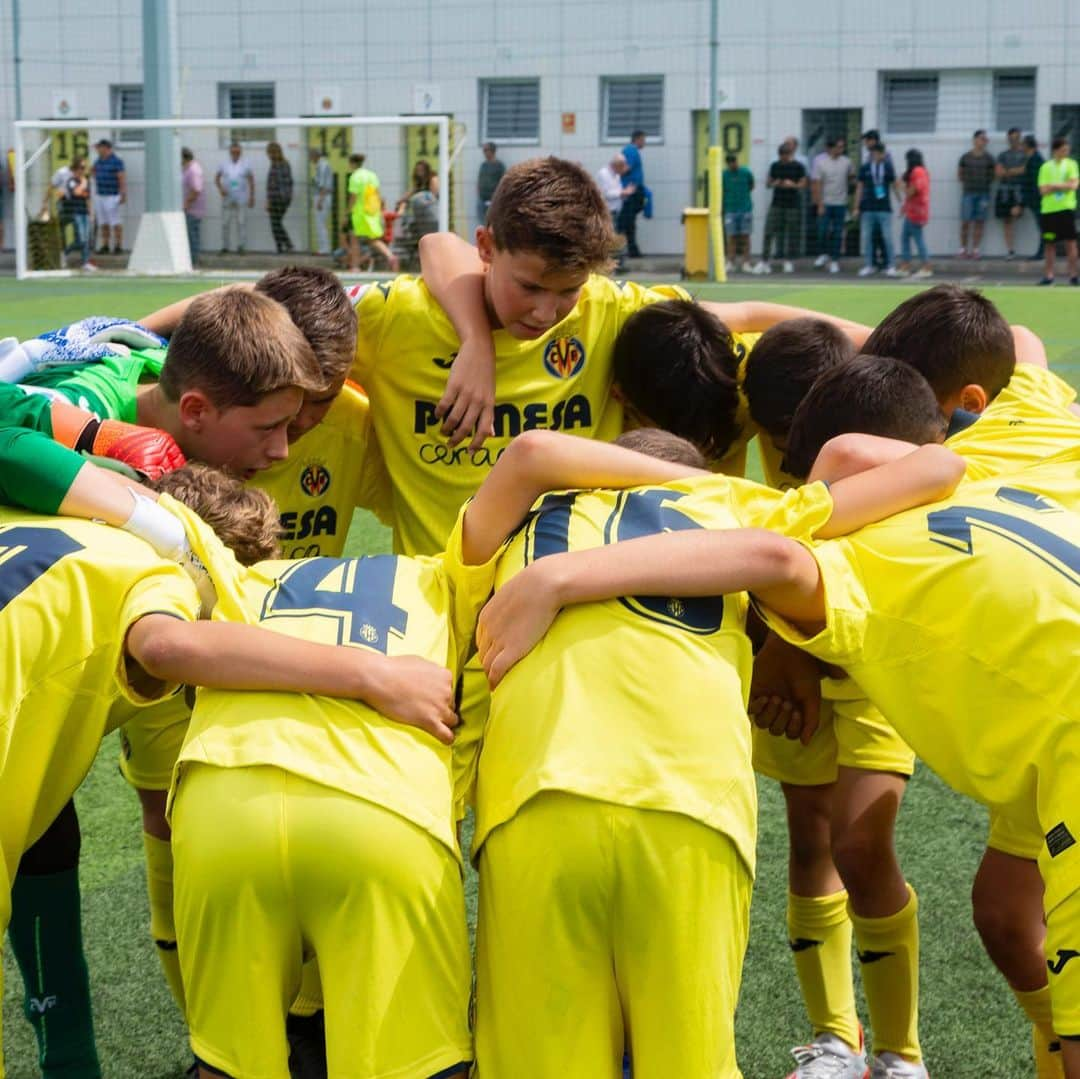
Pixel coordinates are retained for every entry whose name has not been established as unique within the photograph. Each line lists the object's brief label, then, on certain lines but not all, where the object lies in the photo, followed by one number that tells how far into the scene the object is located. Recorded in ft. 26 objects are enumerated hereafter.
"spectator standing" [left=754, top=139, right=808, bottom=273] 69.97
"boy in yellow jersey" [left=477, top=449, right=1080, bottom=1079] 7.59
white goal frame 55.72
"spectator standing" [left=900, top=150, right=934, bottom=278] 66.44
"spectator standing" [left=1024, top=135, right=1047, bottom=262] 67.21
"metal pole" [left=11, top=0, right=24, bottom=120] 78.32
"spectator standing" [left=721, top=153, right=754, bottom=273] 68.80
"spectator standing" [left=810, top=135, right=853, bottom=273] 68.28
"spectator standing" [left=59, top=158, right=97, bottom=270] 61.82
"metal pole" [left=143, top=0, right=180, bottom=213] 61.00
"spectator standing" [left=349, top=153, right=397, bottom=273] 55.21
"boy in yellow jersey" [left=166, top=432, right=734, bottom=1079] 7.12
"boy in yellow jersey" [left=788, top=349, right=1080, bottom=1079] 9.32
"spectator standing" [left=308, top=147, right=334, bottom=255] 58.70
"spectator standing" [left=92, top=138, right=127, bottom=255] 63.35
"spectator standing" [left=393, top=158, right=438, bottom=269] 55.08
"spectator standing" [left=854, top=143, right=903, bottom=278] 66.44
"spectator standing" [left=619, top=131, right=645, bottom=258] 71.72
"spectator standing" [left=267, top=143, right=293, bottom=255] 59.27
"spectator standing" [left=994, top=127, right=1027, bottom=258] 68.33
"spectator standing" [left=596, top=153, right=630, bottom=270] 71.20
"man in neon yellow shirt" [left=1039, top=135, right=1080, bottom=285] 61.36
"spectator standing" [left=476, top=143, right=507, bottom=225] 71.97
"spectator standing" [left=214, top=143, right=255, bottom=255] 60.64
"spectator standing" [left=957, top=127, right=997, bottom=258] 70.44
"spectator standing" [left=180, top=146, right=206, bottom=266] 62.80
